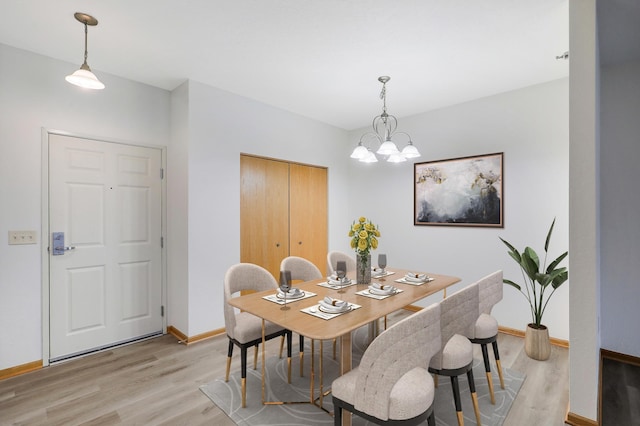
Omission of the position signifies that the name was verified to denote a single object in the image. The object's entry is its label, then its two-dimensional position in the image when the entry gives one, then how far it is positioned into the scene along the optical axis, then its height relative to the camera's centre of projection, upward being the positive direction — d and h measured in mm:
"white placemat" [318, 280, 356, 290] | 2463 -577
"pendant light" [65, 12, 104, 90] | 2115 +930
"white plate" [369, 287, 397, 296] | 2207 -558
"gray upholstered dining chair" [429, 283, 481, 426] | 1666 -679
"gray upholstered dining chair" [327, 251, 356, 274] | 3323 -512
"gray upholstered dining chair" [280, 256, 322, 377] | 3027 -547
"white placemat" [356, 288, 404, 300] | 2168 -578
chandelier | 2539 +517
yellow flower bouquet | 2449 -244
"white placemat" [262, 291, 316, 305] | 2087 -585
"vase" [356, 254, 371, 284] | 2531 -446
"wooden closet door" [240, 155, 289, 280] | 3682 +15
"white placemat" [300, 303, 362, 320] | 1789 -585
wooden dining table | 1617 -588
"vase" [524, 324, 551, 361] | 2773 -1168
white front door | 2789 -301
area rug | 1992 -1307
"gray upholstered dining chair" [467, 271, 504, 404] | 2060 -753
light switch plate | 2544 -193
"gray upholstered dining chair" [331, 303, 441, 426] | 1324 -707
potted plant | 2734 -641
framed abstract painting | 3480 +252
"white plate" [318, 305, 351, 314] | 1833 -573
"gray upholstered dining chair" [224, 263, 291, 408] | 2199 -808
